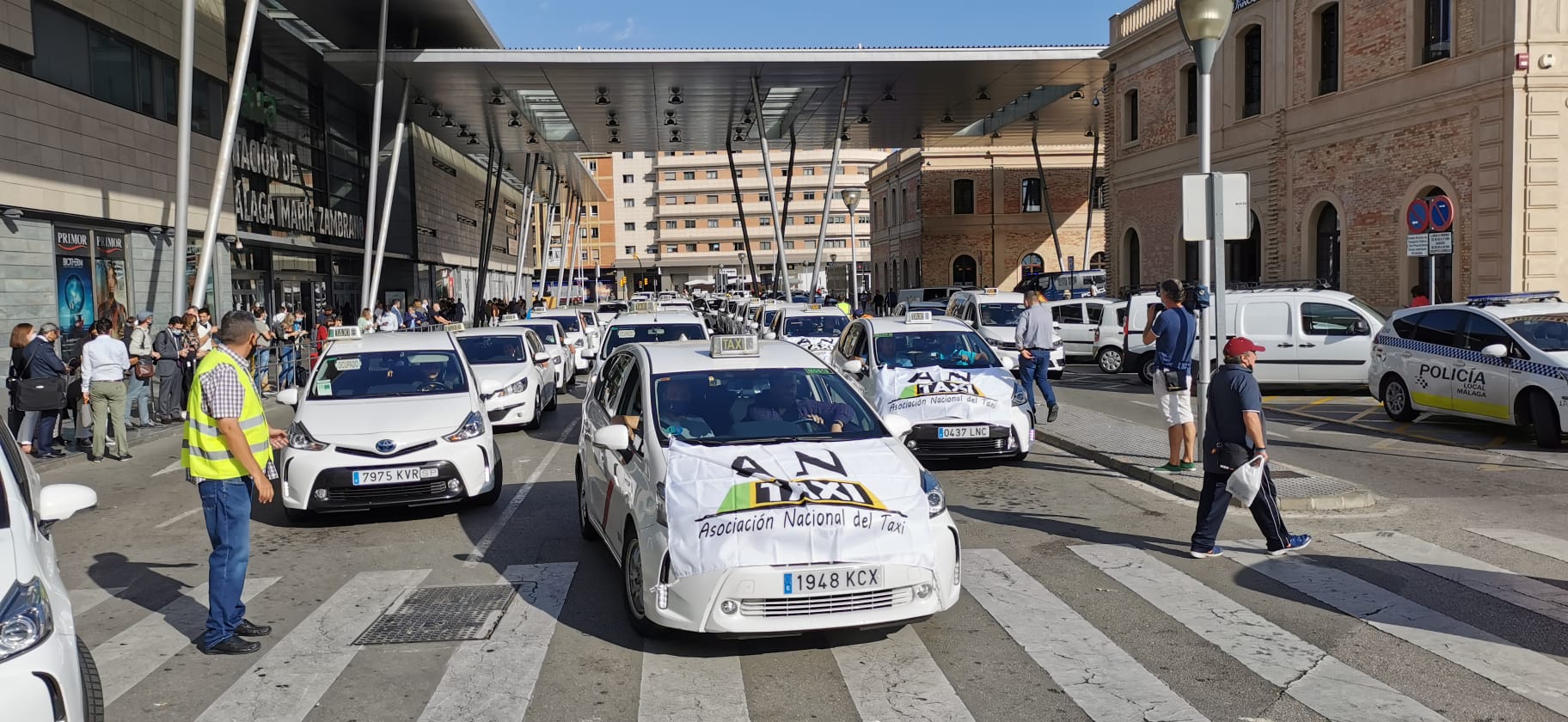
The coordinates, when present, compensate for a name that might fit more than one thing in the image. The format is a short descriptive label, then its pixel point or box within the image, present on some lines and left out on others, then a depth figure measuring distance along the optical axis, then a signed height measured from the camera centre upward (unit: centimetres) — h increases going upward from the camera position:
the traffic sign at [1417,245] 1716 +69
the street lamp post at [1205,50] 1074 +234
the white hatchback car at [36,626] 360 -103
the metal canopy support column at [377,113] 2719 +483
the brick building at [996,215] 6031 +445
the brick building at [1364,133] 2064 +349
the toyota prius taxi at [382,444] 910 -110
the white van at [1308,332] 1872 -64
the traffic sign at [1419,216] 1698 +112
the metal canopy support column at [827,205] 3522 +304
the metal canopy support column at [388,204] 2961 +276
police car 1250 -84
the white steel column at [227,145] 2041 +302
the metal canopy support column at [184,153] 1941 +281
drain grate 627 -178
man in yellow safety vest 604 -87
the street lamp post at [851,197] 4169 +384
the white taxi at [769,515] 554 -108
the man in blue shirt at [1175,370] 1062 -70
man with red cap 766 -101
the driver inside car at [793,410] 704 -67
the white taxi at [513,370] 1568 -92
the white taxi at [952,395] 1138 -98
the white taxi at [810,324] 2178 -44
